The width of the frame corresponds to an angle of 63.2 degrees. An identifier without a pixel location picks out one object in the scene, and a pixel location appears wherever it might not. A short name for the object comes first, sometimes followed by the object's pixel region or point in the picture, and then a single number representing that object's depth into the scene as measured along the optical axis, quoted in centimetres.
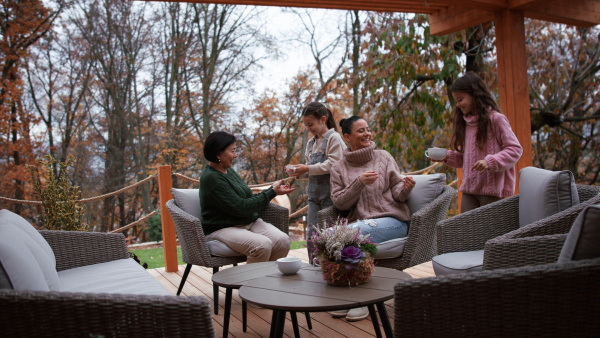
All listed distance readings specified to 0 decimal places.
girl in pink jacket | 282
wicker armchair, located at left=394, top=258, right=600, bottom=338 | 136
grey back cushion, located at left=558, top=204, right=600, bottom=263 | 133
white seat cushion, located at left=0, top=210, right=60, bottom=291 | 148
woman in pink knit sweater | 306
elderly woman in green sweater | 320
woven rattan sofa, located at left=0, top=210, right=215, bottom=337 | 135
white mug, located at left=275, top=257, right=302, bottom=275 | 227
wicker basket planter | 199
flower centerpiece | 198
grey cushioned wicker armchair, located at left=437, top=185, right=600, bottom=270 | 190
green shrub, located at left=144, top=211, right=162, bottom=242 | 889
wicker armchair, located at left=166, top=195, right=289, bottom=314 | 314
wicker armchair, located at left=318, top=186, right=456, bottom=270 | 288
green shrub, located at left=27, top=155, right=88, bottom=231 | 402
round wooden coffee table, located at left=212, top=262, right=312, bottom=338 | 230
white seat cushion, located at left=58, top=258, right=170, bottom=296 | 220
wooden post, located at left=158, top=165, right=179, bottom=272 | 447
